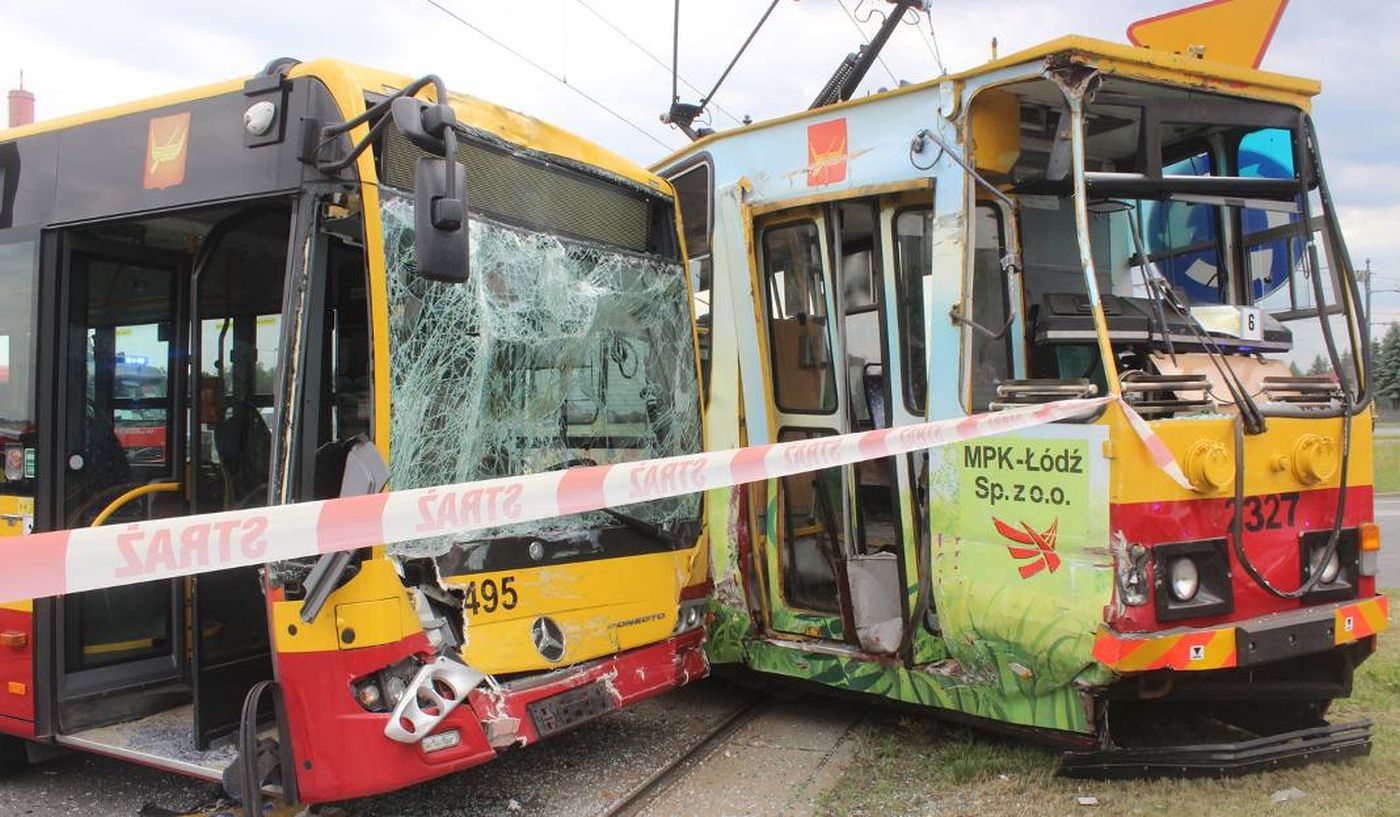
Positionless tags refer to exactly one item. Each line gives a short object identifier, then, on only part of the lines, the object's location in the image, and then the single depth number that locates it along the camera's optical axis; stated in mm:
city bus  3768
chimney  12695
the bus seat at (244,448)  5102
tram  4109
